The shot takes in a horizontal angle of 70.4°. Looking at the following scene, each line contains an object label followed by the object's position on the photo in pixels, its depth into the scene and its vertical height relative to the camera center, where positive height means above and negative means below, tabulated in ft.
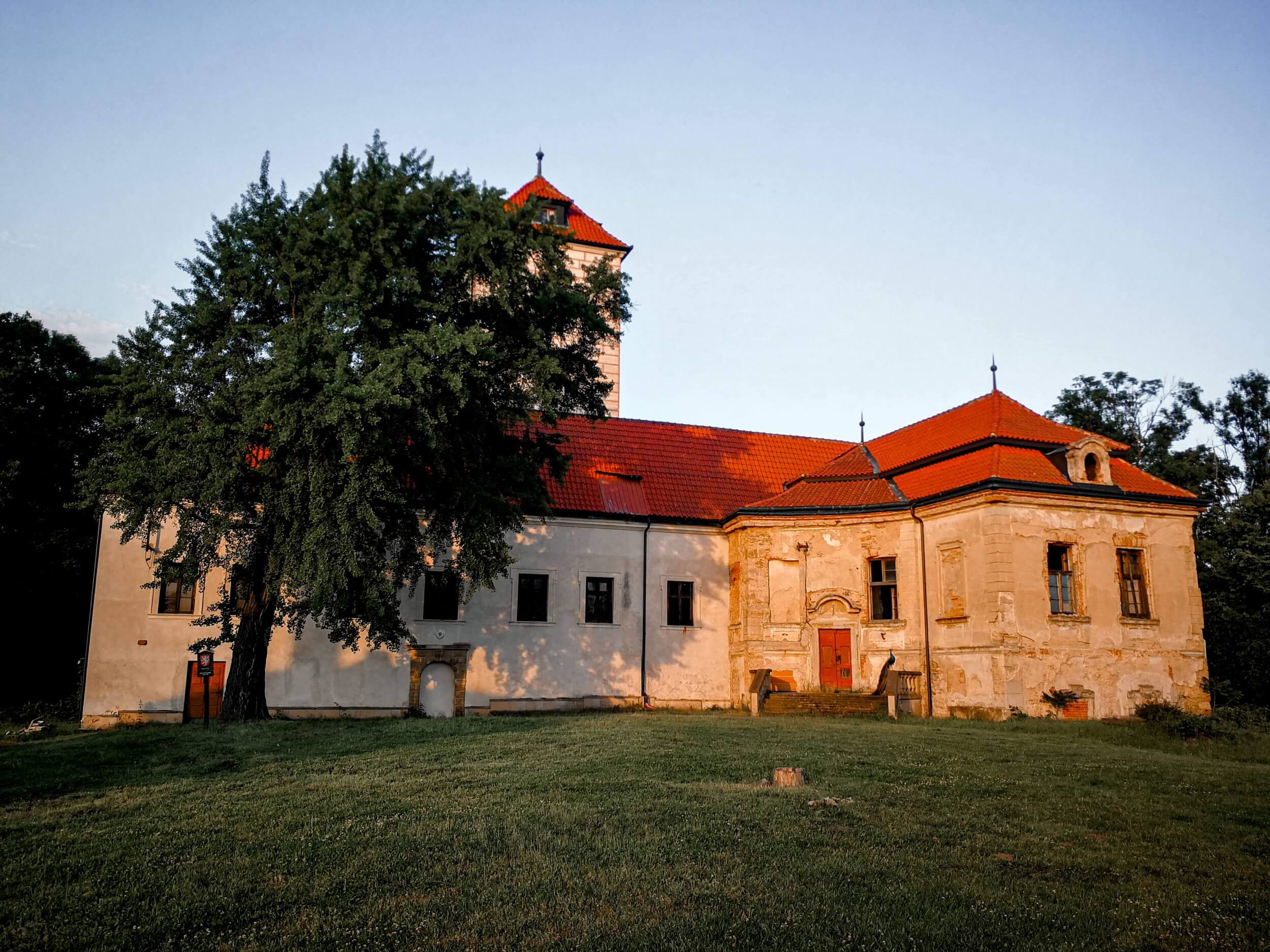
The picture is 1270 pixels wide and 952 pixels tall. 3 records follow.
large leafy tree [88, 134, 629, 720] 54.49 +15.16
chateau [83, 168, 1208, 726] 73.56 +2.77
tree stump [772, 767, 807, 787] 37.17 -5.93
